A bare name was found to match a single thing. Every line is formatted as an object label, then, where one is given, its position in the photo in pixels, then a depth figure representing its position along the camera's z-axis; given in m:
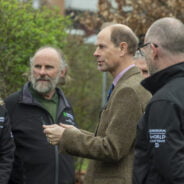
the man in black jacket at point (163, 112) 7.29
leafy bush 14.70
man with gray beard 11.70
